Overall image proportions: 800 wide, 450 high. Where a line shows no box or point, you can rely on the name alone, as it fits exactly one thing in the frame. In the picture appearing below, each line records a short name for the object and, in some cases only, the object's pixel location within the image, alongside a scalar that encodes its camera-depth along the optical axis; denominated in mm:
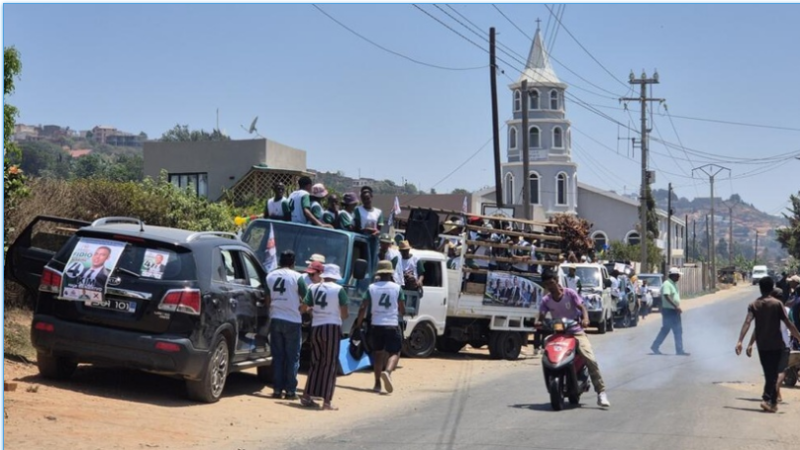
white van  119206
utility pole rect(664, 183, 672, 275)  84375
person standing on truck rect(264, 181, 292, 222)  17125
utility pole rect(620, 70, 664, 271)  59250
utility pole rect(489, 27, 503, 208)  36094
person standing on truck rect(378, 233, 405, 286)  18016
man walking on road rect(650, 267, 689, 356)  23406
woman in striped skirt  13617
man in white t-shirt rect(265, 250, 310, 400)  13656
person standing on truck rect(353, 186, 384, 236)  17703
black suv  11898
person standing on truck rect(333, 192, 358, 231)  17359
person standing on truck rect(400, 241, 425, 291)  19281
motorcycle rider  14156
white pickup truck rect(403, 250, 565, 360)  20109
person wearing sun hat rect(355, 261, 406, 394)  14992
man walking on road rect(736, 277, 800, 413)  14000
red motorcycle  13594
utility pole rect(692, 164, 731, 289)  98062
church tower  89688
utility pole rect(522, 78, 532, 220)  38094
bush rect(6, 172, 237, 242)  18125
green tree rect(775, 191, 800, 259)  75688
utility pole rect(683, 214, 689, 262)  121950
